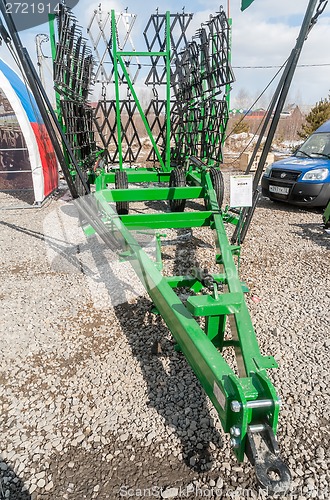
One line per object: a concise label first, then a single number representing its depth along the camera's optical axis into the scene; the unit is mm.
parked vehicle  6852
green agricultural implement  1516
